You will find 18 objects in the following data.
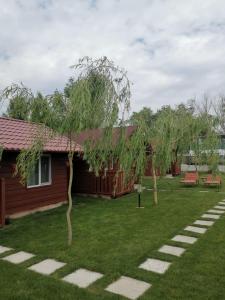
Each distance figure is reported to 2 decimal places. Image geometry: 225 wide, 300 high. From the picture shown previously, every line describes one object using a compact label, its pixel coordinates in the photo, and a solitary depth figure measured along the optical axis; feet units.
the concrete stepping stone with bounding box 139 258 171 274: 13.99
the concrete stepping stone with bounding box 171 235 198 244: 18.51
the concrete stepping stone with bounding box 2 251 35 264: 15.51
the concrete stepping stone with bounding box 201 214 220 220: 25.50
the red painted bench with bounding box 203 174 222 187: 47.78
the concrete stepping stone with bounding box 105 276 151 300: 11.70
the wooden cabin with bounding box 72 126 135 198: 37.91
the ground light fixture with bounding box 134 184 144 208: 29.99
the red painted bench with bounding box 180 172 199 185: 49.44
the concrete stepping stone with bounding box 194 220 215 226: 22.98
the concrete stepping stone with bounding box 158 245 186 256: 16.38
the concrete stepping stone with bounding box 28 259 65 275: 13.99
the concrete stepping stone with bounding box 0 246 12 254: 17.11
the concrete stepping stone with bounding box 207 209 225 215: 27.63
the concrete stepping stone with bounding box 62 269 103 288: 12.69
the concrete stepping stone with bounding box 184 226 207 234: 20.84
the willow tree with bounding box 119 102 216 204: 25.62
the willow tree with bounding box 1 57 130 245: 15.46
